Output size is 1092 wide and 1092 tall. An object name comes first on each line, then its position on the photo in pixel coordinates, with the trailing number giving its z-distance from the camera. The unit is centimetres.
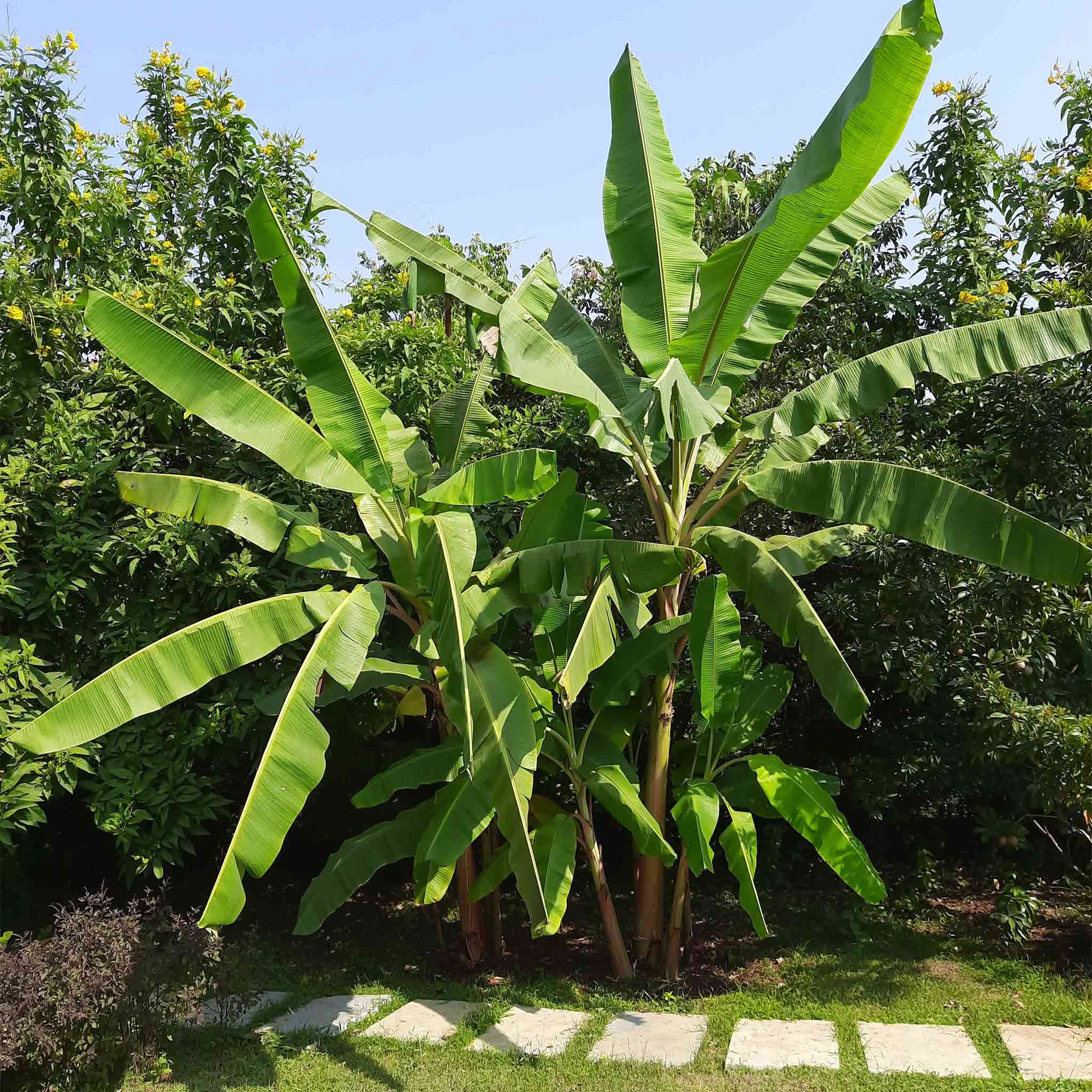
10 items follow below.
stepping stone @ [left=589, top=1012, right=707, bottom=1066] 509
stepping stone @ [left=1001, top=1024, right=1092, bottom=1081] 469
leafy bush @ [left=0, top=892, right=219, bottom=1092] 474
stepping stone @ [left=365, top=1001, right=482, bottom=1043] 555
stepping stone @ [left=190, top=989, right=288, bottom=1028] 576
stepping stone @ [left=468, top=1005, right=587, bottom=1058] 529
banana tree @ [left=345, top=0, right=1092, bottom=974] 464
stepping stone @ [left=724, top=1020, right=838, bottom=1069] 499
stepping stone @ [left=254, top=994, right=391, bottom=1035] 577
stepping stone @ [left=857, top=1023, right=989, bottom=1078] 480
